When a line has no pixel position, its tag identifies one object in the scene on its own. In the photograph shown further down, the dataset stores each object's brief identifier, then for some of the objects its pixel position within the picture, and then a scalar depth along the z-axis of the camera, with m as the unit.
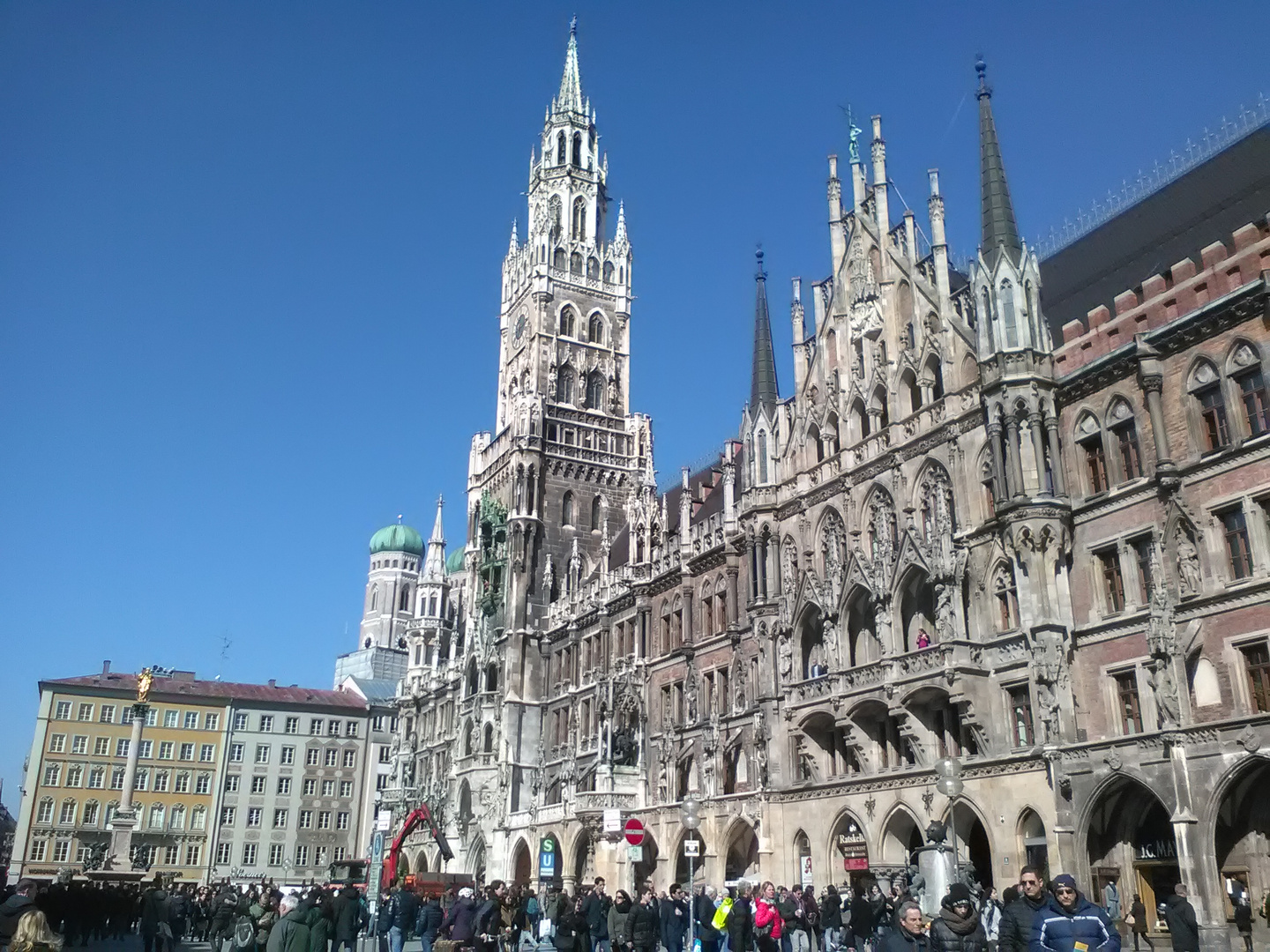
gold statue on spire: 61.91
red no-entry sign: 22.89
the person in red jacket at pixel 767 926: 20.97
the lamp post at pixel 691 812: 26.09
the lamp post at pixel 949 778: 24.17
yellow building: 82.44
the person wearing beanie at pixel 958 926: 8.88
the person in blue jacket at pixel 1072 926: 8.48
